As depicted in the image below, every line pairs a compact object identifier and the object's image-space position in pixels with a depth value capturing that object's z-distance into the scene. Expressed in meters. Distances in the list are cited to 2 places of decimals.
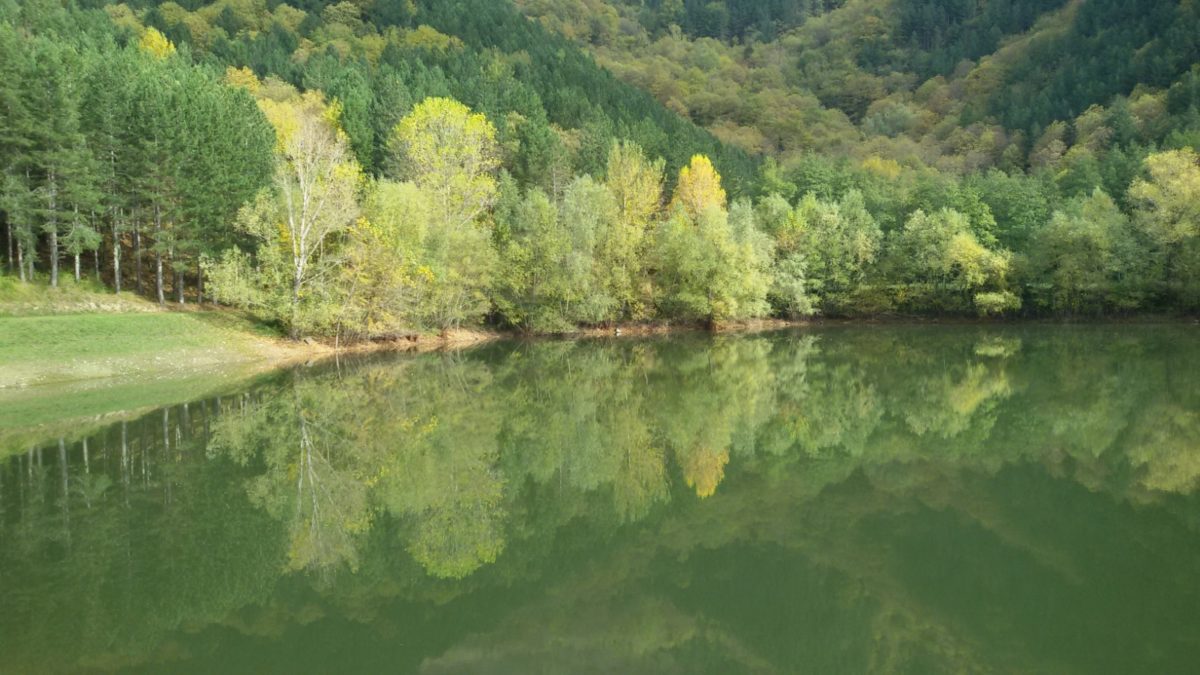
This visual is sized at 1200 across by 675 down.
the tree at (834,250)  72.50
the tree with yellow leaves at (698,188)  73.75
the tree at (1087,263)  63.59
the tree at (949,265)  67.31
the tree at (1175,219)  59.97
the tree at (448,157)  56.19
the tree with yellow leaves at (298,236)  44.81
